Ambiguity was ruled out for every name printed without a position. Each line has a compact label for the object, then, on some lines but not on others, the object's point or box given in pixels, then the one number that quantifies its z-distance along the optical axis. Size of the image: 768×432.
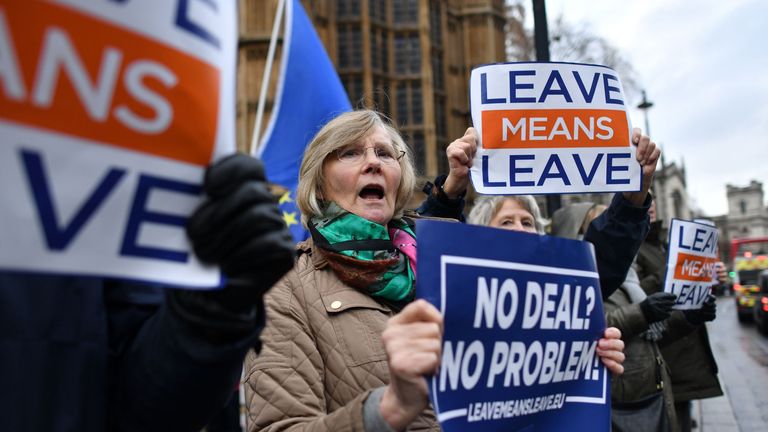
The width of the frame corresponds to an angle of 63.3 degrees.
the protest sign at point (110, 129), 0.72
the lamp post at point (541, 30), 3.88
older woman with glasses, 1.26
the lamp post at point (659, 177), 18.39
